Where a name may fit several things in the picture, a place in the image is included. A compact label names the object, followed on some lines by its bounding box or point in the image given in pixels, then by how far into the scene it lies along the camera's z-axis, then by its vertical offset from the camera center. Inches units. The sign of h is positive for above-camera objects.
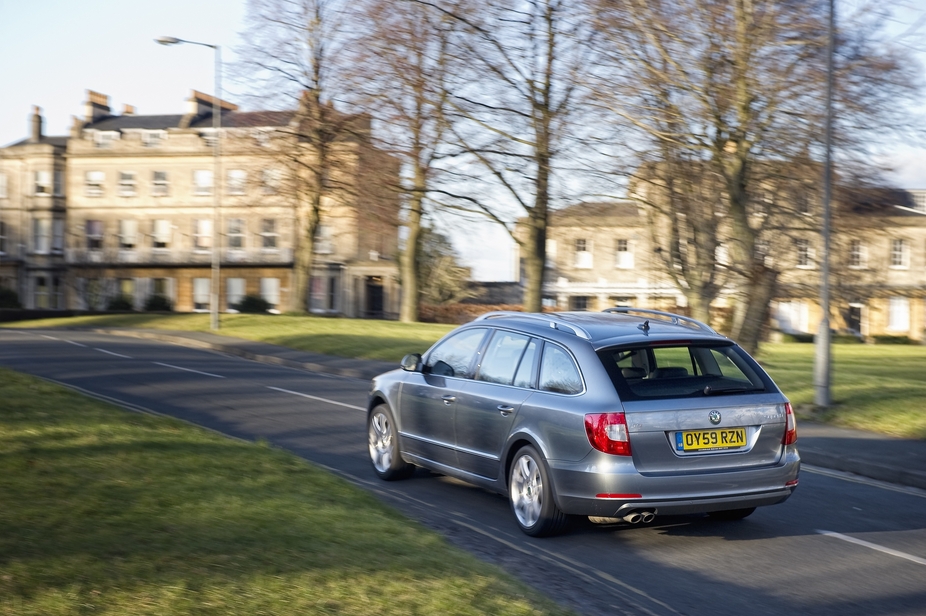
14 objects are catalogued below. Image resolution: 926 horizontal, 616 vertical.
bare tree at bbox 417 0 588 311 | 984.9 +194.6
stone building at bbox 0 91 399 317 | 2564.0 +138.6
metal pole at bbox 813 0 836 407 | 591.5 -4.0
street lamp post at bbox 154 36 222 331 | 1350.4 +146.9
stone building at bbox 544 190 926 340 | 2463.1 +2.3
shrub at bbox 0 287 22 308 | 2134.4 -41.8
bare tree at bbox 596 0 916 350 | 805.9 +172.8
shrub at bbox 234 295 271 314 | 2228.1 -52.6
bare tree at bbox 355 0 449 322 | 1076.5 +229.3
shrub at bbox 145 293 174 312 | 2190.0 -50.0
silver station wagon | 269.3 -39.1
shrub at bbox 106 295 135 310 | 2196.1 -51.3
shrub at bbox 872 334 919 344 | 2240.4 -113.8
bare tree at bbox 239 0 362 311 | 1528.1 +240.3
